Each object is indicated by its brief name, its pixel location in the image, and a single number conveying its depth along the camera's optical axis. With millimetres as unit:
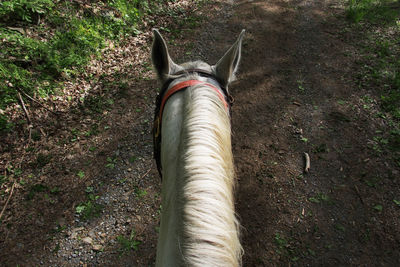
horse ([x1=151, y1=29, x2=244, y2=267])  898
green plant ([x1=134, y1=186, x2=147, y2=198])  3432
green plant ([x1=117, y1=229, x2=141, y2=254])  2931
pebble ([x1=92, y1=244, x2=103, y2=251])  2895
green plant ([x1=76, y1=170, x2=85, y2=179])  3527
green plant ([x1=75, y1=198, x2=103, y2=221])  3158
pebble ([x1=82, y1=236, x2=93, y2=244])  2941
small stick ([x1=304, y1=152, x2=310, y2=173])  3693
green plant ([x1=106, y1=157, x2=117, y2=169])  3705
